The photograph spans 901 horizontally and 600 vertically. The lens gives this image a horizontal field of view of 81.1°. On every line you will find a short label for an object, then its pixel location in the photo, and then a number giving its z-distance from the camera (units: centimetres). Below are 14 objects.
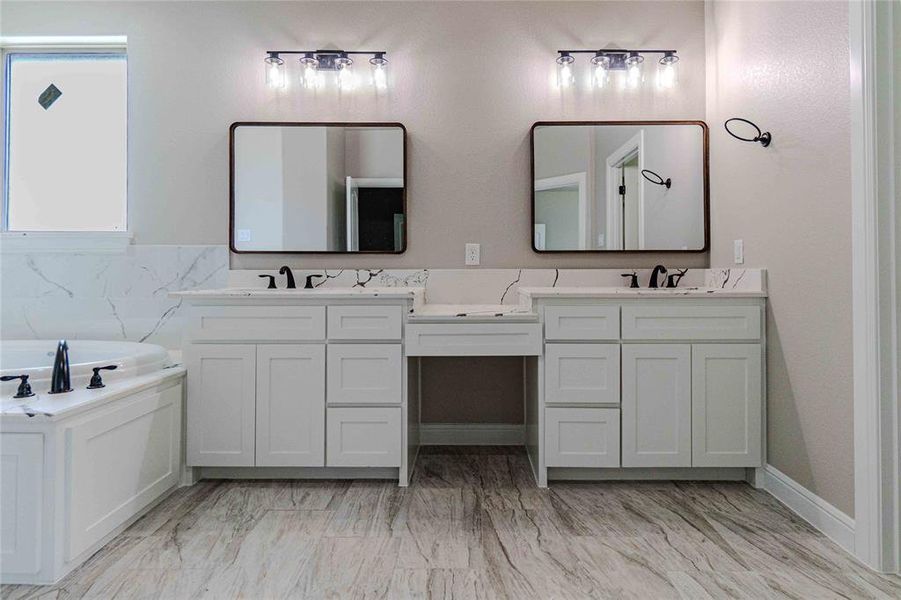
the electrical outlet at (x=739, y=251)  248
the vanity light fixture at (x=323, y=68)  284
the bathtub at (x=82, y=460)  158
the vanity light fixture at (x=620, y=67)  284
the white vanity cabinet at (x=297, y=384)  231
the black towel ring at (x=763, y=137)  222
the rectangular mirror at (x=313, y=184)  284
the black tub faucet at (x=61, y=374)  184
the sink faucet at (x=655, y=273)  274
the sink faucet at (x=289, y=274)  275
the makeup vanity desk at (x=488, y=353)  228
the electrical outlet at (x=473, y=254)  288
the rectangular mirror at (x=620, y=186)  282
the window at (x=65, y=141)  302
